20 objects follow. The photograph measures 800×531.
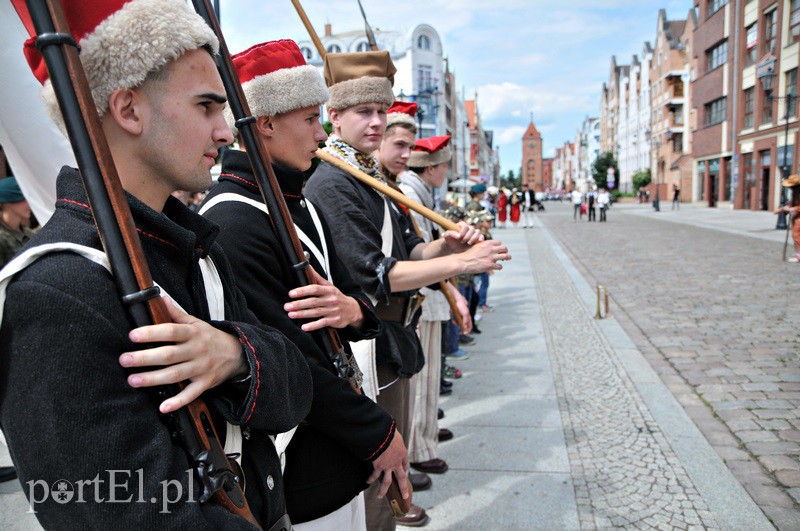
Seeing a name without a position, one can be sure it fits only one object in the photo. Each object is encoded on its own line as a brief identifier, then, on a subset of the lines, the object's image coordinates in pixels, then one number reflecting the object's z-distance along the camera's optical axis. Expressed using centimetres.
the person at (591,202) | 3061
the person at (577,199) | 3250
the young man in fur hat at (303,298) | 160
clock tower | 16450
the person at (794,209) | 1155
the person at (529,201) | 2797
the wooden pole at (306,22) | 224
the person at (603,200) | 2942
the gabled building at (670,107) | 5191
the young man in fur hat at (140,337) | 85
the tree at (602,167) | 6931
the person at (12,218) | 418
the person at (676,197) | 3916
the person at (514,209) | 2632
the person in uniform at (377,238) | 234
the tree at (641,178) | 5869
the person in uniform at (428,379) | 378
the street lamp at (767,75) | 1773
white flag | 274
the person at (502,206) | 2345
